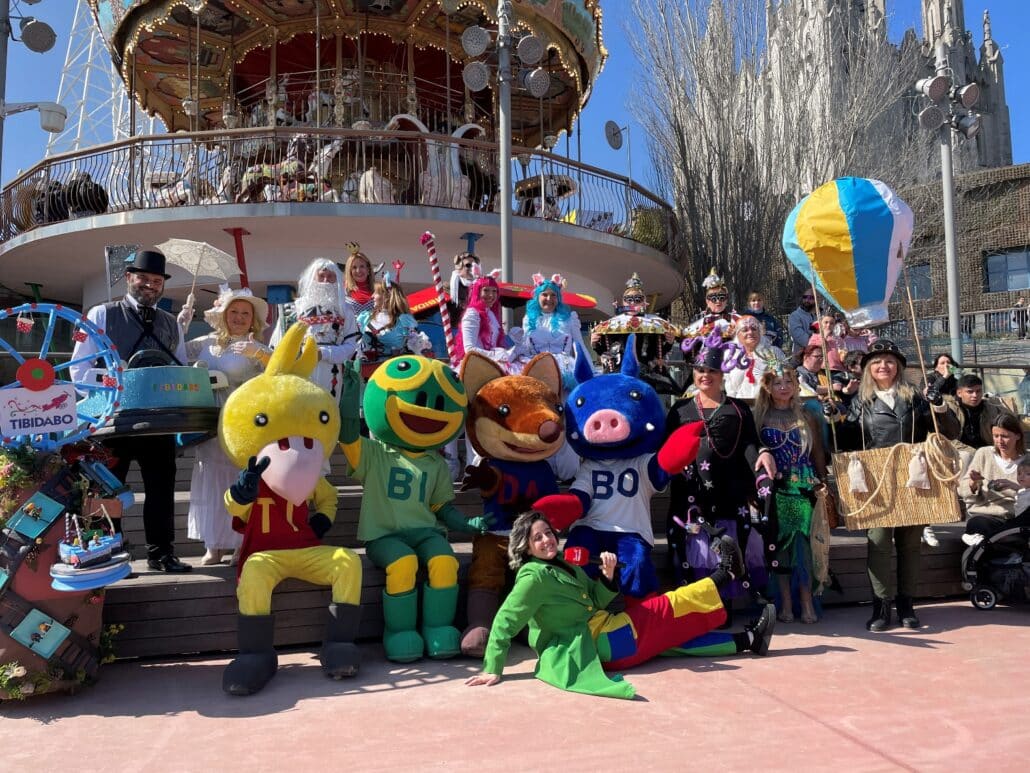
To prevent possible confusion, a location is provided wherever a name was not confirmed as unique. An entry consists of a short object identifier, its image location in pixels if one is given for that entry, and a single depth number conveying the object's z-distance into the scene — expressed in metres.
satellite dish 16.95
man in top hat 4.42
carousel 12.01
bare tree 16.55
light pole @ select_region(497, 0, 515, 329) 8.10
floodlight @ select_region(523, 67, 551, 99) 9.52
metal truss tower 28.86
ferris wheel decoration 3.60
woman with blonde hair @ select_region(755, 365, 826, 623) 4.75
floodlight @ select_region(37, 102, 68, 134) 8.99
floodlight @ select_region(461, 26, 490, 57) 8.88
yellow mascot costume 3.79
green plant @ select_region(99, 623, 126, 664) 3.75
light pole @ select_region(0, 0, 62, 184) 7.74
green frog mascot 4.20
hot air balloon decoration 5.62
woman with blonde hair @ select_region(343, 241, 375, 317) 6.52
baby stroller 4.99
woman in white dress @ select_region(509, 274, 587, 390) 6.46
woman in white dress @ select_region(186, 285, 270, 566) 4.62
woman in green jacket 3.70
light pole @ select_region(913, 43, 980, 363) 9.19
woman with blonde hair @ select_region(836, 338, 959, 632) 4.67
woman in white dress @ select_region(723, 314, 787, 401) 5.95
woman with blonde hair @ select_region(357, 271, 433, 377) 6.30
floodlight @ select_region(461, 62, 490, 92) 9.34
